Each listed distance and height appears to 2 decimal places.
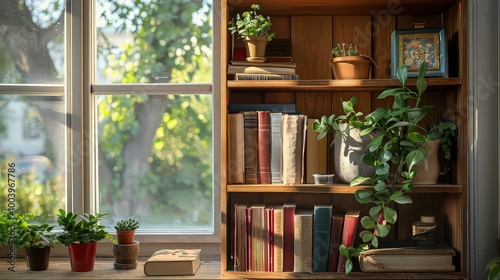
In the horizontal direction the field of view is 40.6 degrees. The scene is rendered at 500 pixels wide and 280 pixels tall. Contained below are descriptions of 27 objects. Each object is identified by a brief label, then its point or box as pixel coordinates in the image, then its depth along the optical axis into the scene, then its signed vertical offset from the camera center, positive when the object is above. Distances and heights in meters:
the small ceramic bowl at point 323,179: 2.62 -0.17
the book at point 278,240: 2.63 -0.40
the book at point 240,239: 2.65 -0.40
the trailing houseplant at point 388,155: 2.49 -0.07
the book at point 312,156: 2.68 -0.08
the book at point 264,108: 2.72 +0.11
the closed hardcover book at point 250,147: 2.66 -0.04
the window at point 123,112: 2.97 +0.11
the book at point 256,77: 2.62 +0.23
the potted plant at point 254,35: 2.65 +0.40
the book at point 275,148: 2.65 -0.05
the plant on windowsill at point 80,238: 2.73 -0.41
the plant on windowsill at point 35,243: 2.77 -0.44
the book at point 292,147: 2.63 -0.04
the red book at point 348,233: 2.60 -0.37
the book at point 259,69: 2.64 +0.26
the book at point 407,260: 2.55 -0.47
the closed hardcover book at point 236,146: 2.65 -0.04
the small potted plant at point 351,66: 2.64 +0.28
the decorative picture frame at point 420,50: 2.58 +0.33
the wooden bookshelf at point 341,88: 2.59 +0.19
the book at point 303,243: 2.61 -0.41
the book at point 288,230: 2.63 -0.37
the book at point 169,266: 2.65 -0.51
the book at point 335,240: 2.62 -0.40
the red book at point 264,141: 2.65 -0.02
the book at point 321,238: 2.61 -0.39
